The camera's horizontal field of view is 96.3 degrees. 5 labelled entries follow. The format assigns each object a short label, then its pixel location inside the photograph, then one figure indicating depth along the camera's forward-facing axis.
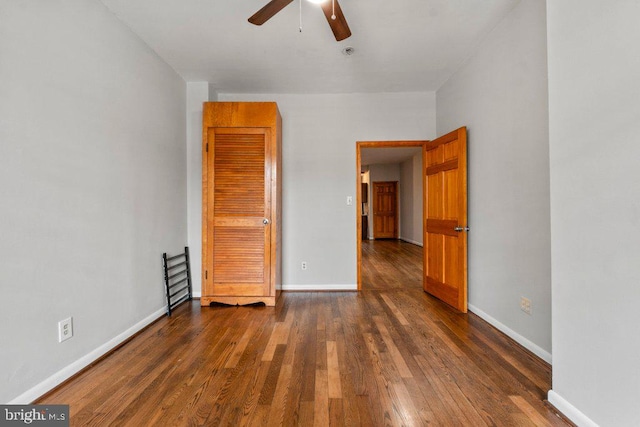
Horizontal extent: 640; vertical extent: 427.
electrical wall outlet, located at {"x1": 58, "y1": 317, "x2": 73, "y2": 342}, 1.77
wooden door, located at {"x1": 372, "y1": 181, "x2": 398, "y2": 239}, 9.77
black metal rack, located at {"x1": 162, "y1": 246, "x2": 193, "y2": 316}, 2.95
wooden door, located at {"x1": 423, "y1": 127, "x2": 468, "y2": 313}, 2.89
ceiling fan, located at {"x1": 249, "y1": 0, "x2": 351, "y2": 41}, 1.76
